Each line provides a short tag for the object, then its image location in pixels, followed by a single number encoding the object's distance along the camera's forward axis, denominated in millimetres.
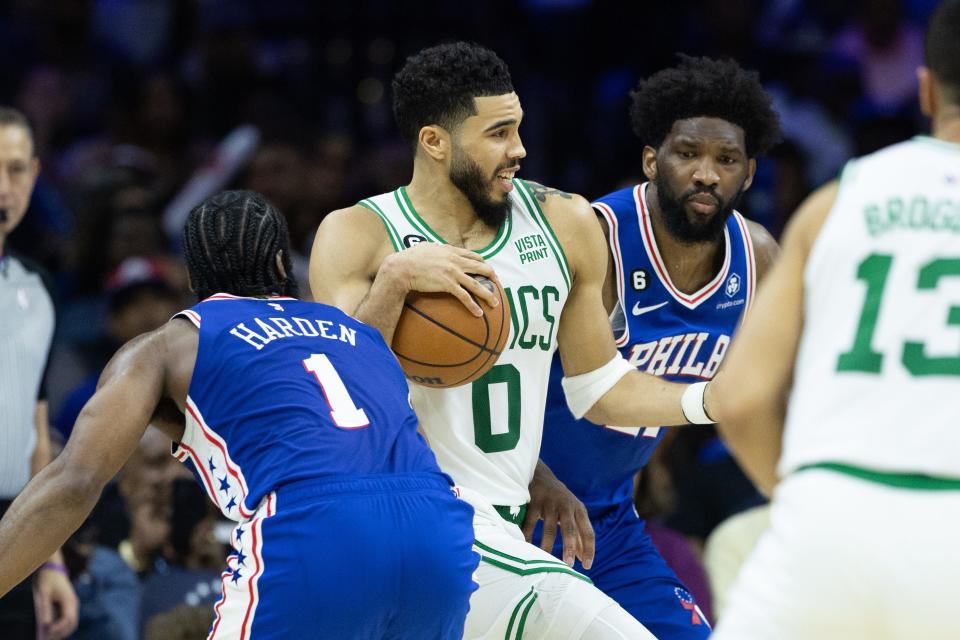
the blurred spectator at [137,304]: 17844
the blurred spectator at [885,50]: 22469
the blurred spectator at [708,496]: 16219
